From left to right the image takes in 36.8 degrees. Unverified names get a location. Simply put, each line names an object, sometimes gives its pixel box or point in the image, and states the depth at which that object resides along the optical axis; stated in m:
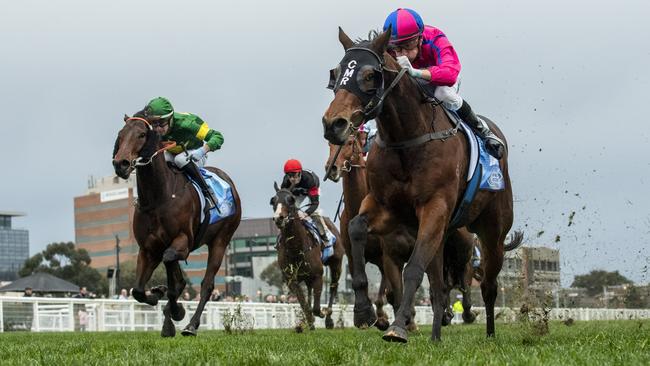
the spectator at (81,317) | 22.92
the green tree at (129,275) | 81.29
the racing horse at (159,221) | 11.45
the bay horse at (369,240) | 11.04
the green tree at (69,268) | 94.62
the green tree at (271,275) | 97.56
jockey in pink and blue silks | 8.07
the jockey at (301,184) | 16.88
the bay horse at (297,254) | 15.99
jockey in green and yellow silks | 12.25
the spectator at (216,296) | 31.82
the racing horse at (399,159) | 7.20
